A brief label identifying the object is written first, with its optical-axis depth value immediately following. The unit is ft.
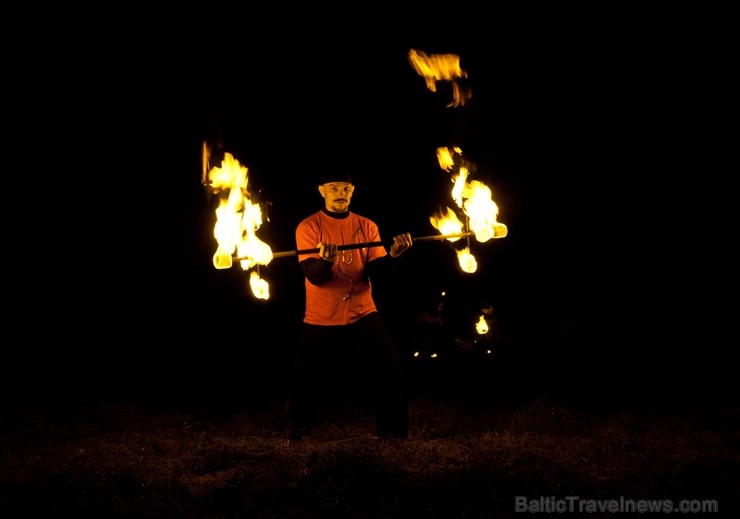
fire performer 16.87
